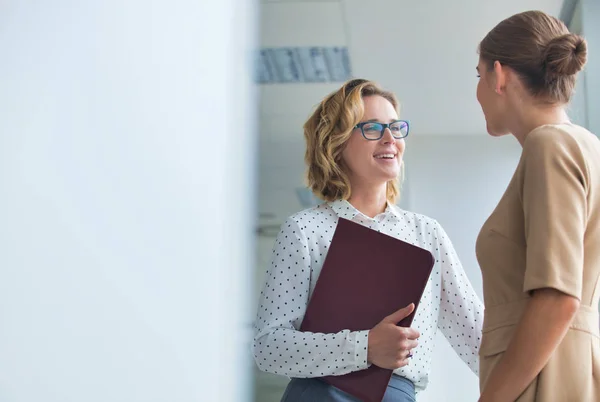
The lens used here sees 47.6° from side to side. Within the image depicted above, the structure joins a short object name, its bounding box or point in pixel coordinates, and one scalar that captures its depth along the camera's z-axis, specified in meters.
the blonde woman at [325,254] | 1.37
